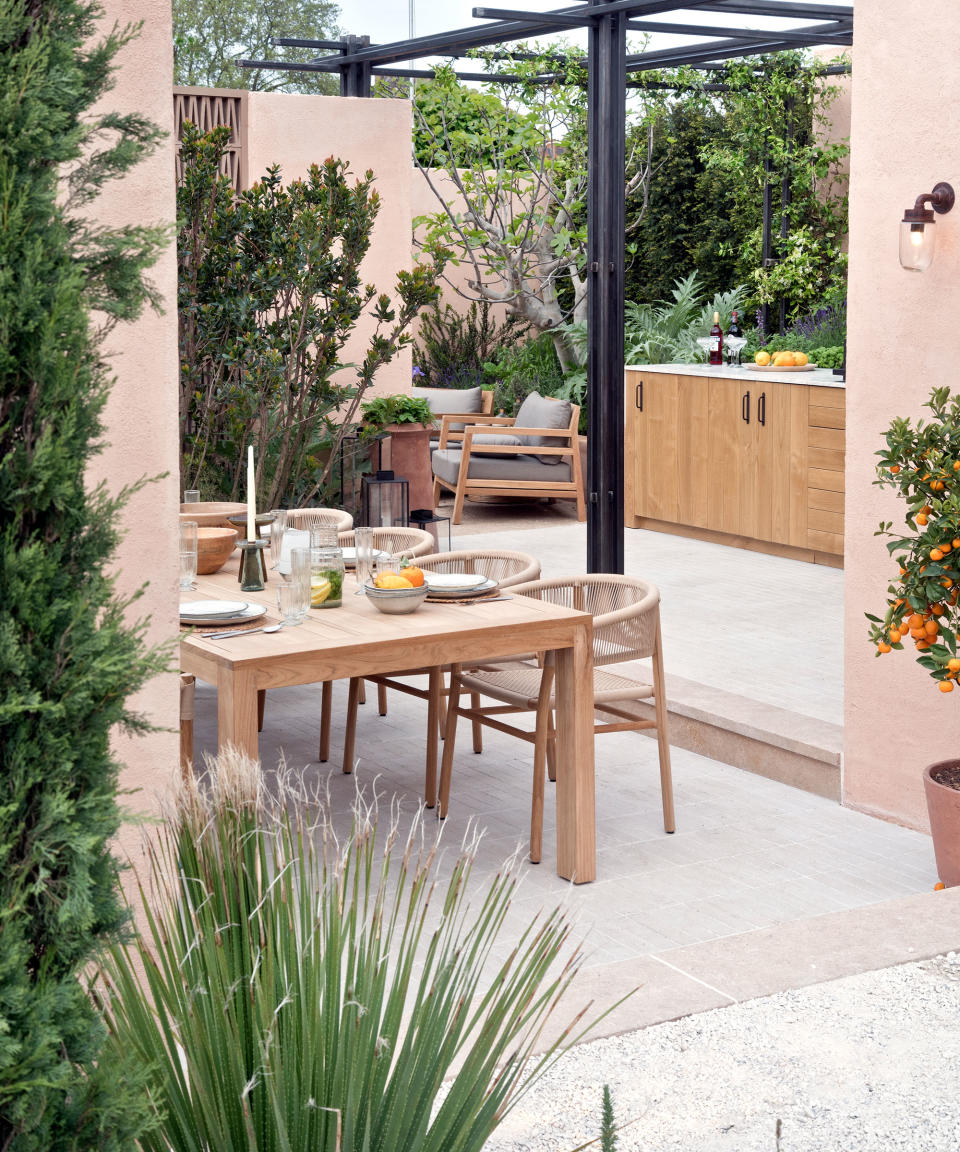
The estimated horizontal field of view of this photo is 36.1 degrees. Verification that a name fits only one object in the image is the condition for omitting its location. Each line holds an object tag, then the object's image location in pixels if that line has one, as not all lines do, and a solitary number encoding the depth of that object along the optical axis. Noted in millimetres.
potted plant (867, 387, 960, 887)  3756
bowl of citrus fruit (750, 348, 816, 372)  9453
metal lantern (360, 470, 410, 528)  8398
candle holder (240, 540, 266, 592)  4559
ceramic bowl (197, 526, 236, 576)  4855
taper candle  4137
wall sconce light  4191
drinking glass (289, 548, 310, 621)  4047
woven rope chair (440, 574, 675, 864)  4355
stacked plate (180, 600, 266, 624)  4023
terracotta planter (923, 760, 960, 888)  3979
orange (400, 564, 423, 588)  4215
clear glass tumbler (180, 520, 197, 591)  4426
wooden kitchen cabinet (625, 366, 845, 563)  8984
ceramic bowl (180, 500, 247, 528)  5328
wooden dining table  3719
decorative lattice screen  8445
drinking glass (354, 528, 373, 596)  4578
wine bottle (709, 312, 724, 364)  10328
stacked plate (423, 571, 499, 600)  4352
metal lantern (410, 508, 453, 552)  8516
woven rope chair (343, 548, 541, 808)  4793
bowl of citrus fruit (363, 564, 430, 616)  4141
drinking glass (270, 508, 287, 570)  4762
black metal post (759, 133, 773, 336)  12289
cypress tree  1159
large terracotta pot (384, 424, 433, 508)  9312
